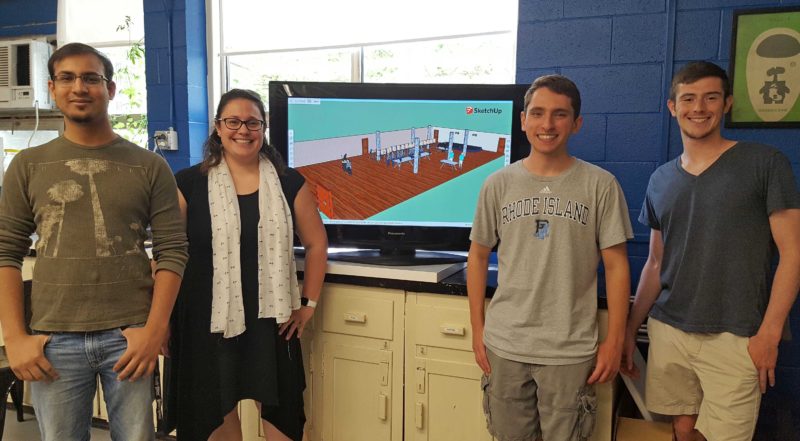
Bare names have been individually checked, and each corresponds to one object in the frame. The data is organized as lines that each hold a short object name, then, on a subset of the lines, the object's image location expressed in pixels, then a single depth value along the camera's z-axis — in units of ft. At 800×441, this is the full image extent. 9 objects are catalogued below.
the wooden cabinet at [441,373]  6.49
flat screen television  7.32
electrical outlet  10.11
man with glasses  4.81
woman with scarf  5.95
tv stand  7.27
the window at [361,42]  8.89
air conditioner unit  11.48
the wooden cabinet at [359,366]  6.81
